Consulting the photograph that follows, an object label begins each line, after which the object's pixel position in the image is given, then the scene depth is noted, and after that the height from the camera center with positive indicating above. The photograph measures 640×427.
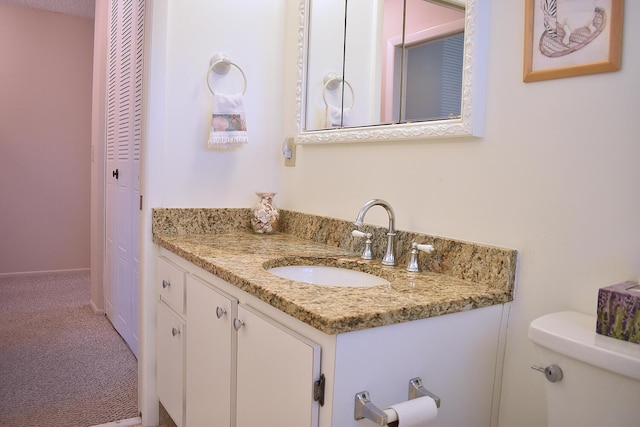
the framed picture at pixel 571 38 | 1.02 +0.33
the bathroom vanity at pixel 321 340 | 0.97 -0.36
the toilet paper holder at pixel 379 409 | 0.91 -0.43
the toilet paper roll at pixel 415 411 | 0.93 -0.43
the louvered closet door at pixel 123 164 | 2.55 +0.07
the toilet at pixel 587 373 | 0.87 -0.34
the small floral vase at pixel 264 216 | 2.00 -0.15
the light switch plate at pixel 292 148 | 2.06 +0.14
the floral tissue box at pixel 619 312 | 0.89 -0.22
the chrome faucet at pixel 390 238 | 1.44 -0.16
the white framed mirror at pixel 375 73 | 1.29 +0.36
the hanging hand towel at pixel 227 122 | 1.94 +0.22
